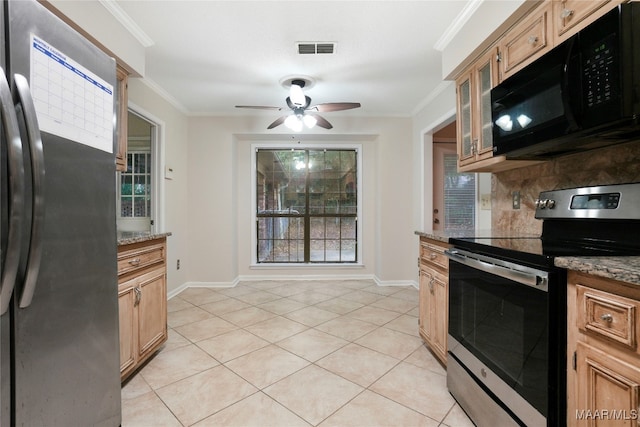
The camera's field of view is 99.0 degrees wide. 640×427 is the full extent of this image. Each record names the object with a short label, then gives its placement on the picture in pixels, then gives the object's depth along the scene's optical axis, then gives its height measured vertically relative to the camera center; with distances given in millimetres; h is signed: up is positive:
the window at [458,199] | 4191 +212
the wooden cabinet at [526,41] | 1454 +990
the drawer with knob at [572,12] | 1207 +939
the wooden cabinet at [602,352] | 754 -427
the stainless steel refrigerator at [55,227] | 812 -45
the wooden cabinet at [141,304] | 1688 -627
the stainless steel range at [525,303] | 983 -395
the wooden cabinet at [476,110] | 1900 +780
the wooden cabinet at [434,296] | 1854 -615
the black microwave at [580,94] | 1013 +531
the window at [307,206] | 4543 +119
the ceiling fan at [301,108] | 2785 +1121
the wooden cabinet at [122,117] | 2102 +748
